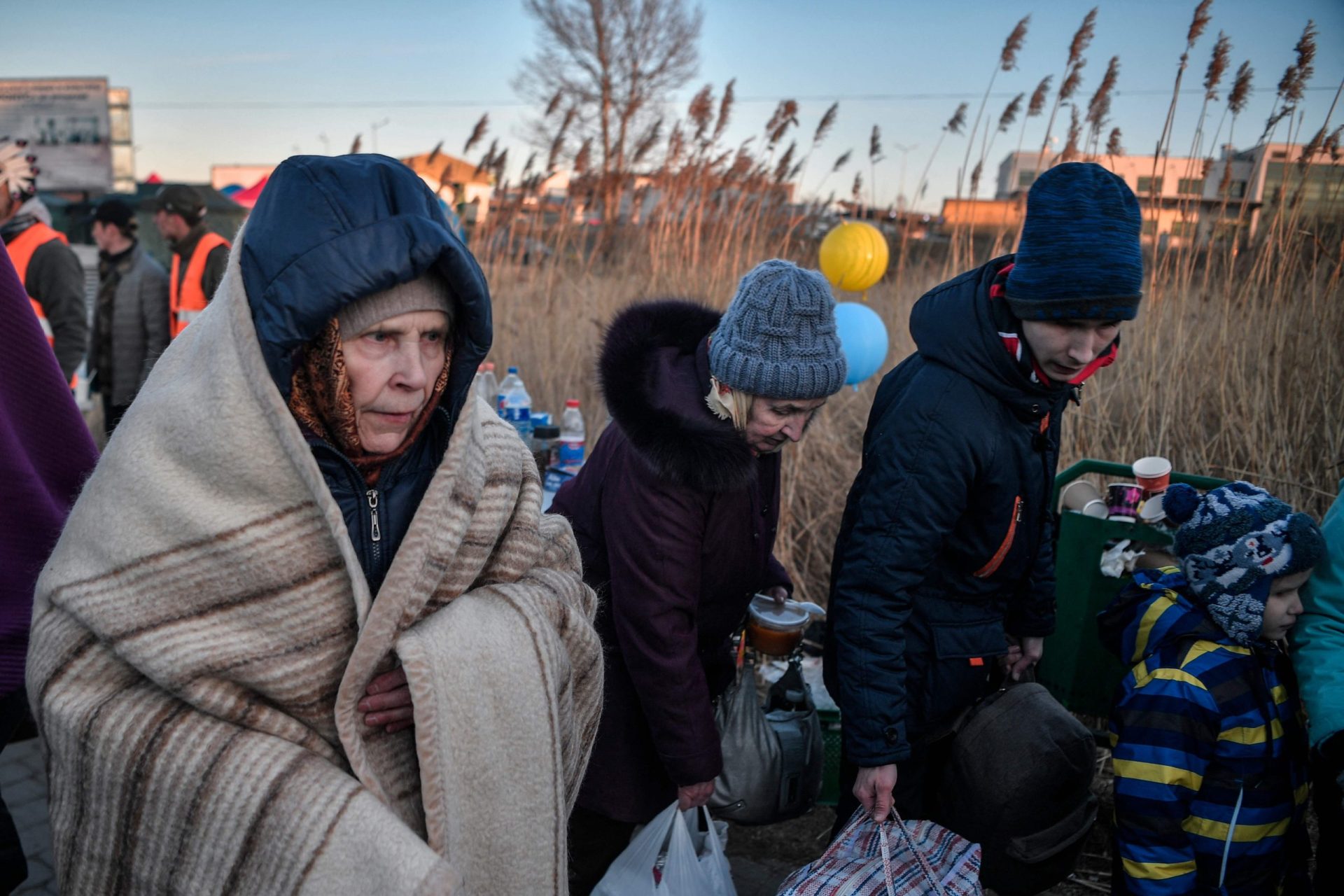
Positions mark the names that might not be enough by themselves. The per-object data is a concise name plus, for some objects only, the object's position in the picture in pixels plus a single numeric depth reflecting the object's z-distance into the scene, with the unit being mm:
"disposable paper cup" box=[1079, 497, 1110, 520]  2689
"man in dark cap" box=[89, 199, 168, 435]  5562
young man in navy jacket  1848
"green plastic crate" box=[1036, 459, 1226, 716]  2658
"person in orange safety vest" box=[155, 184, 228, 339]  5328
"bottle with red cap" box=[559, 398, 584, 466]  3904
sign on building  17469
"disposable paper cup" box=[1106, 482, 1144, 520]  2627
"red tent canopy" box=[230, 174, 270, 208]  8804
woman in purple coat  1933
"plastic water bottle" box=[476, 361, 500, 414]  4700
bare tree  20219
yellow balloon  5180
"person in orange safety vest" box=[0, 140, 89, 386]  4430
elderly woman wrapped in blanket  1252
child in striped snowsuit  1885
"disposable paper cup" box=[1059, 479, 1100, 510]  2809
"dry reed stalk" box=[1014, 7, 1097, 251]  4207
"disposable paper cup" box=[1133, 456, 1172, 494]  2662
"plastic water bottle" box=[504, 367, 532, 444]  4141
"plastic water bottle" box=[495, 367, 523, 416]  4629
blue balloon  4285
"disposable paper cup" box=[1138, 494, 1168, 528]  2531
